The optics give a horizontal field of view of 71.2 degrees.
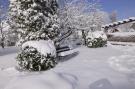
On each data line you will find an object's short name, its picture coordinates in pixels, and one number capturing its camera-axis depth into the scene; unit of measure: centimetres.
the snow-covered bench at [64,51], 572
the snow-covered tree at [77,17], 931
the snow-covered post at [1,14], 1594
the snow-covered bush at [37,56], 453
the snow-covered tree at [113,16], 3313
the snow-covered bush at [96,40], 824
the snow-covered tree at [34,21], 529
